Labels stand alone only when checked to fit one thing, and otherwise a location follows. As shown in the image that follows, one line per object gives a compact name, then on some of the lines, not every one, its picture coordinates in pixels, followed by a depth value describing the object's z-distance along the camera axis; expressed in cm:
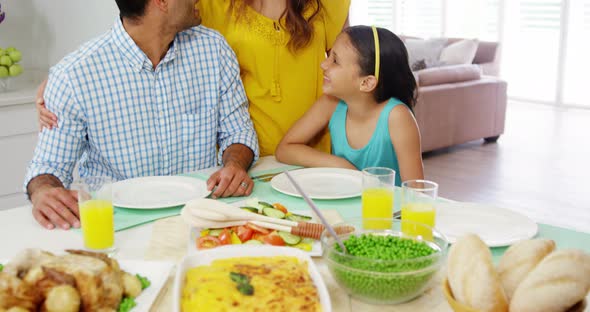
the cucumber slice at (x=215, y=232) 148
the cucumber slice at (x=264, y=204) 159
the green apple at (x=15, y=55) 361
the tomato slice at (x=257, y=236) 145
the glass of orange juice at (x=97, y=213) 145
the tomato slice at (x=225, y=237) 143
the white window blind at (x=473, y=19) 936
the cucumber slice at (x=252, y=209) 156
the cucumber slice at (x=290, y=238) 143
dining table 123
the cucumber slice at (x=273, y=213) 152
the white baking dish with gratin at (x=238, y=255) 117
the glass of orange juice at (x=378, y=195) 154
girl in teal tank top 222
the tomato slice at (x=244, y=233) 144
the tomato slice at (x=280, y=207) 159
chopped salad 142
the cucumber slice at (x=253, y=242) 142
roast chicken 107
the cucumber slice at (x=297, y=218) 153
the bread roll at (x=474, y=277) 102
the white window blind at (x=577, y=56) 839
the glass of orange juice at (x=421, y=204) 143
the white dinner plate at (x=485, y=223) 147
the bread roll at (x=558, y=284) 97
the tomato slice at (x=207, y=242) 142
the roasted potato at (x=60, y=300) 107
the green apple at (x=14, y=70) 357
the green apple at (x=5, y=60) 356
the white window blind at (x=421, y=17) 1016
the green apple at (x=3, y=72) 353
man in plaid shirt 206
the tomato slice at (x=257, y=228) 146
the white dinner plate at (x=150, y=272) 121
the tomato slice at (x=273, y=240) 142
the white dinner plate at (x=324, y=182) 182
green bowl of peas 116
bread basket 100
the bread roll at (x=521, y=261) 107
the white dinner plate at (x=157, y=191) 173
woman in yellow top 240
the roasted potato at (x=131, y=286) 119
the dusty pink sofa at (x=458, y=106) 613
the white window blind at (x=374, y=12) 1092
